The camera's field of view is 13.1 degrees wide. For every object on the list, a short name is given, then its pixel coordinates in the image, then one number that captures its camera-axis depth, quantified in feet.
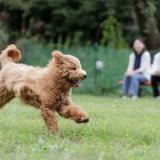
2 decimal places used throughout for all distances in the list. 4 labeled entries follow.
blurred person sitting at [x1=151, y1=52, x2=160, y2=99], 61.31
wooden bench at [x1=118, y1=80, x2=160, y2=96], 63.99
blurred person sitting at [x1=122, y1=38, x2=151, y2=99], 62.49
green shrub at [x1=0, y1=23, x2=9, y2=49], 83.20
